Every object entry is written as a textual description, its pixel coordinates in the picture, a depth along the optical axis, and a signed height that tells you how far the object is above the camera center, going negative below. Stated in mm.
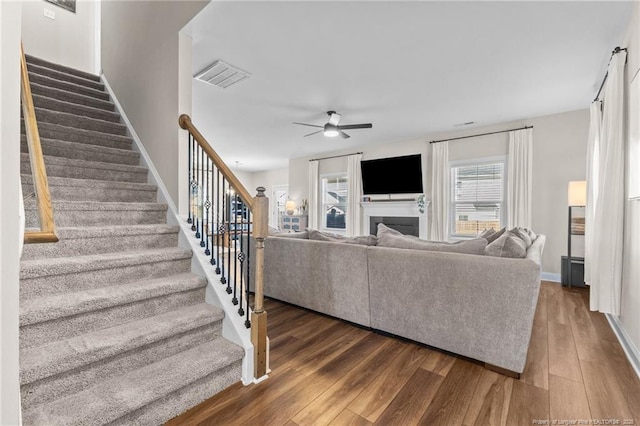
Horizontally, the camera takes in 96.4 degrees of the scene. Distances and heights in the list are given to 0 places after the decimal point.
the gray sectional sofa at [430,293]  1885 -666
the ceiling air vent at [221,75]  3187 +1562
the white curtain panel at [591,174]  3301 +443
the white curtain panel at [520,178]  4625 +526
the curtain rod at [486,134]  4715 +1369
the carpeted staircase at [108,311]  1349 -619
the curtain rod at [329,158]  7031 +1352
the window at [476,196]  5090 +251
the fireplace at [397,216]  5848 -155
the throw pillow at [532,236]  3173 -299
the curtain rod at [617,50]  2477 +1410
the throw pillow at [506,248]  1971 -265
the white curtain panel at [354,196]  6828 +299
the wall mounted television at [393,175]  5930 +746
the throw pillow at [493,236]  2715 -248
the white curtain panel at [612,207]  2434 +36
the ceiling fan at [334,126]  4383 +1274
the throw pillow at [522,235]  2670 -243
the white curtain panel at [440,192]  5512 +344
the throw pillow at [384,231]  2688 -207
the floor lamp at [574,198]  3908 +178
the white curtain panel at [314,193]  7754 +424
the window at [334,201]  7387 +205
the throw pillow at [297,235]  3188 -307
